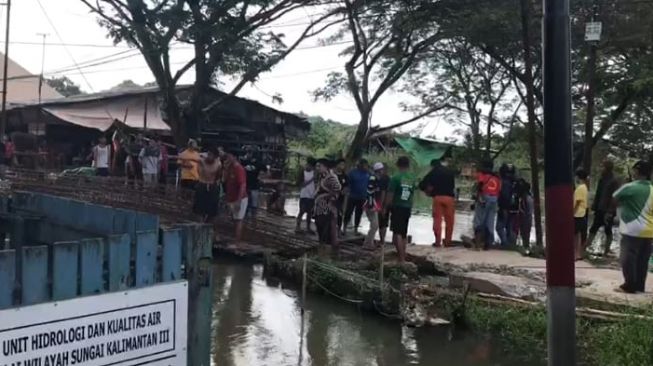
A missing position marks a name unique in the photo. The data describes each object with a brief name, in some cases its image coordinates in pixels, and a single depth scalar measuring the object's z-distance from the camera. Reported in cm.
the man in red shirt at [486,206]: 1205
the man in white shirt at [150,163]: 1593
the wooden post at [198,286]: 343
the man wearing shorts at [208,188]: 1152
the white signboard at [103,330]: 279
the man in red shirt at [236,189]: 1171
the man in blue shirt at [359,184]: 1325
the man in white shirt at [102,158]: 1688
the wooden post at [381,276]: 799
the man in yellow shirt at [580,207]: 1094
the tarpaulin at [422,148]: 3300
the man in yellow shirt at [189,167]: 1312
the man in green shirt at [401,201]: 1010
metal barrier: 282
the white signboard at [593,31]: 976
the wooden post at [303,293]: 754
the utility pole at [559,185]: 381
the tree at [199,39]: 1636
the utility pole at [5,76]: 1952
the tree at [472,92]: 2811
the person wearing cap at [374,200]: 1217
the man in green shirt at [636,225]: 782
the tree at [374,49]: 2000
